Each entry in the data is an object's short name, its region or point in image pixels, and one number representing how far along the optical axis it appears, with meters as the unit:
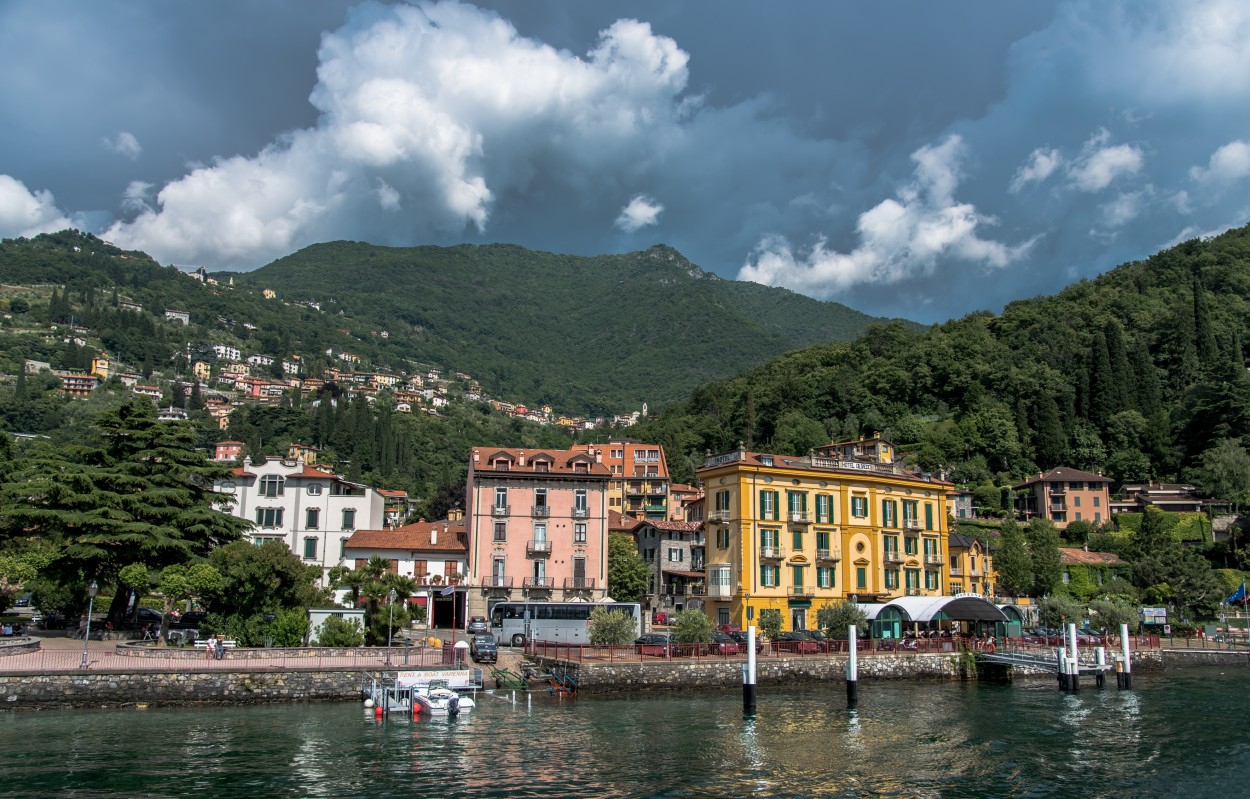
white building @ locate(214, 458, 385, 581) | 68.00
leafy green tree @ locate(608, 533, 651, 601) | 74.38
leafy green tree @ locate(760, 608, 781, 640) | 54.53
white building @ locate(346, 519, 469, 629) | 63.41
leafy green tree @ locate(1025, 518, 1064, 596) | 83.12
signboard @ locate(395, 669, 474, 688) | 37.53
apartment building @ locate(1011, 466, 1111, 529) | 105.56
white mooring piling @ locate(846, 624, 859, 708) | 40.44
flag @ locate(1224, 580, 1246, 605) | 76.88
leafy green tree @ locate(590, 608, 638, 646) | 47.47
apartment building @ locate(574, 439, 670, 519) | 119.81
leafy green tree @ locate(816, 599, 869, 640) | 51.25
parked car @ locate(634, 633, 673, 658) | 45.32
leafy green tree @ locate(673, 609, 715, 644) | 48.28
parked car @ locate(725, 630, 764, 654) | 48.97
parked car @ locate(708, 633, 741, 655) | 46.81
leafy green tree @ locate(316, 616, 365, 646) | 43.50
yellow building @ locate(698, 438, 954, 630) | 60.97
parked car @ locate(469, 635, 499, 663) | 44.34
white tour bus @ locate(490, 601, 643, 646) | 51.53
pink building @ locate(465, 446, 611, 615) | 63.91
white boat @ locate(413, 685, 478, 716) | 36.22
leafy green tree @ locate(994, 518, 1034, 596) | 82.62
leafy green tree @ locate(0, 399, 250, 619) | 46.00
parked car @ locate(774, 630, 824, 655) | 48.78
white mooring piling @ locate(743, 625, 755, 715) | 37.72
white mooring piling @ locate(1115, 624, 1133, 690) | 48.32
